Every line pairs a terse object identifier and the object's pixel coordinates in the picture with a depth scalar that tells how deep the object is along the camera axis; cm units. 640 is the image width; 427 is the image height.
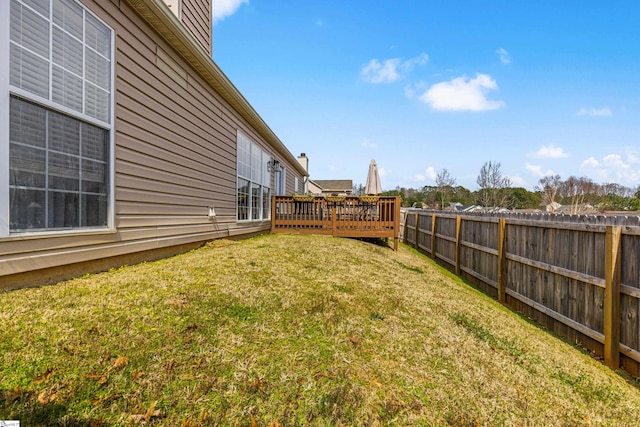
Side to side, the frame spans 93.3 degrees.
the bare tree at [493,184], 3547
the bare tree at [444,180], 4872
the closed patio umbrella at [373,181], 1227
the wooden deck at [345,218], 920
